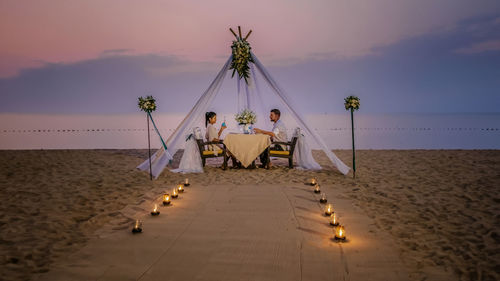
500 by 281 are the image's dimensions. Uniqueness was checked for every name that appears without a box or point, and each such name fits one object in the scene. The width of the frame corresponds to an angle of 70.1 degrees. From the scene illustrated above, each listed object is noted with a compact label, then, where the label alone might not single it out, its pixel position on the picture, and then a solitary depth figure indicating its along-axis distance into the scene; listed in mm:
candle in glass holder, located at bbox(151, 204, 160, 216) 4719
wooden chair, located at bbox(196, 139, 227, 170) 8641
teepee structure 8042
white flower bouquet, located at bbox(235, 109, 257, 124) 8750
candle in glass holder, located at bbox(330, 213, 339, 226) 4270
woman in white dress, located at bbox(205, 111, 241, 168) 8766
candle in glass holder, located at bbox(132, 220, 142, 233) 4031
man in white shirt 8697
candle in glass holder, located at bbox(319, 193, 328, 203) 5359
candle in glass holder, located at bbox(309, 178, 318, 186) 6656
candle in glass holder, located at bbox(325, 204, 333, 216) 4695
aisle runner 3020
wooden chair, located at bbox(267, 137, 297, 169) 8562
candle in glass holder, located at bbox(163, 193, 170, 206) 5244
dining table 8445
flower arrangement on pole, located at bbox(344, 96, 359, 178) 7453
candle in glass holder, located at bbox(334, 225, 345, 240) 3738
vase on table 8758
